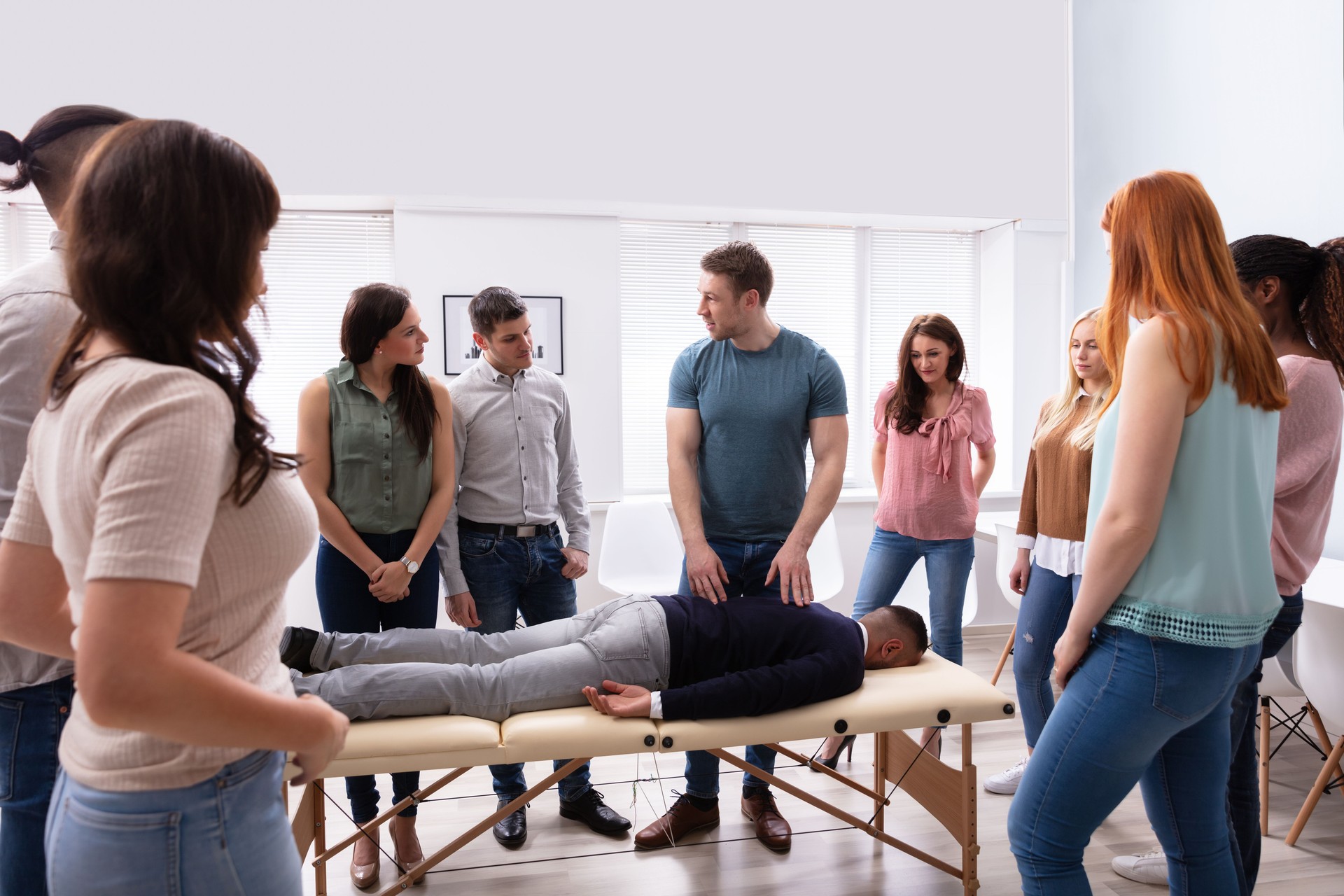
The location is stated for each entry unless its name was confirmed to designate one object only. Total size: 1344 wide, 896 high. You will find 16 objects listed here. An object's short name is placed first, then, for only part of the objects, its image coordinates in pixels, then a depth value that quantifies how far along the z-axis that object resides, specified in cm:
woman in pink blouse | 300
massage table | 181
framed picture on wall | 408
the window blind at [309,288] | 428
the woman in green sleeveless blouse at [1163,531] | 124
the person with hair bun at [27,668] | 110
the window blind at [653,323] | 462
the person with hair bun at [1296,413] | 169
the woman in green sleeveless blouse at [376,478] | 227
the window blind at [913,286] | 487
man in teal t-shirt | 233
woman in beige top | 69
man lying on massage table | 192
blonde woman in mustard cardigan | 231
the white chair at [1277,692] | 254
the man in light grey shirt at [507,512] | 251
